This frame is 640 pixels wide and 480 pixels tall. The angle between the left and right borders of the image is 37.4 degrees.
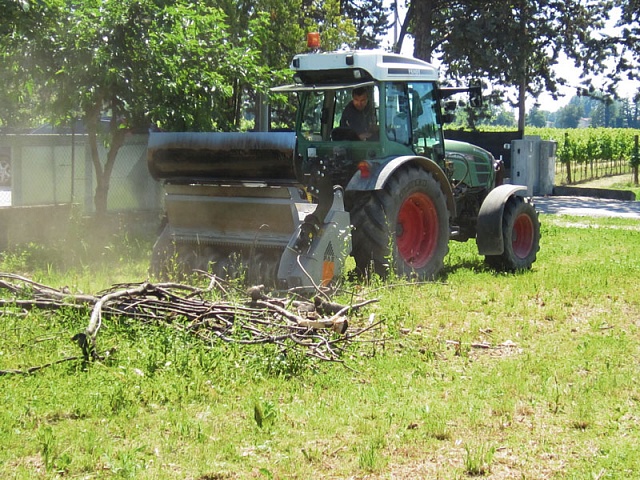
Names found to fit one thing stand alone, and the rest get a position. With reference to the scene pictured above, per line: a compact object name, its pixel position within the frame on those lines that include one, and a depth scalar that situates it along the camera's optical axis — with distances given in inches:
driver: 422.3
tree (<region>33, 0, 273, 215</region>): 492.4
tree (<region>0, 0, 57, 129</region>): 476.7
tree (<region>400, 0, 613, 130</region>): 1089.4
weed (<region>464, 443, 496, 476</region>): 194.4
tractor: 381.7
